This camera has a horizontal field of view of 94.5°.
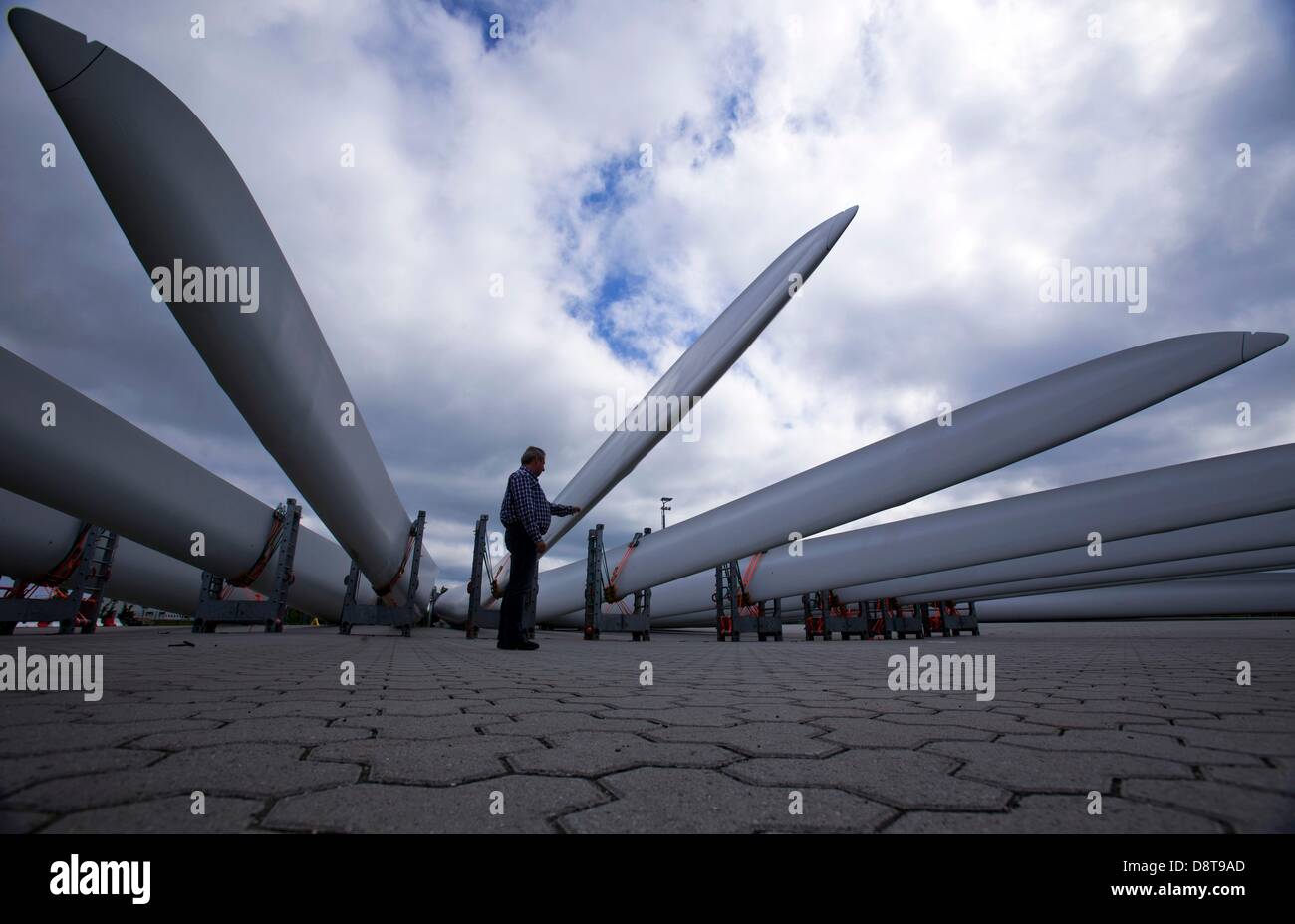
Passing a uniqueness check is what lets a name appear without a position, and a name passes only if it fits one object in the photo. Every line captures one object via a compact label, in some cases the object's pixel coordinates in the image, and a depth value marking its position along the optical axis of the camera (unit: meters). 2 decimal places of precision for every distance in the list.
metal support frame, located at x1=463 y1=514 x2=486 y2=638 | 10.80
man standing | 5.92
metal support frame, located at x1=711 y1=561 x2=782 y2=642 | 11.73
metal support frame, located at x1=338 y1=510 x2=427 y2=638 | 10.17
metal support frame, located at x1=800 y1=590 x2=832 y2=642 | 13.73
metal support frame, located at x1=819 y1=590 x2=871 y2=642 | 12.99
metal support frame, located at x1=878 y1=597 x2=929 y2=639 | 14.30
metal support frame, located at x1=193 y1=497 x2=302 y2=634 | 9.62
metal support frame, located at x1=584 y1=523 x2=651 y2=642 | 10.73
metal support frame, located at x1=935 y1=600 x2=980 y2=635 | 15.89
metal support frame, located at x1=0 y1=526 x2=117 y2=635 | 7.65
